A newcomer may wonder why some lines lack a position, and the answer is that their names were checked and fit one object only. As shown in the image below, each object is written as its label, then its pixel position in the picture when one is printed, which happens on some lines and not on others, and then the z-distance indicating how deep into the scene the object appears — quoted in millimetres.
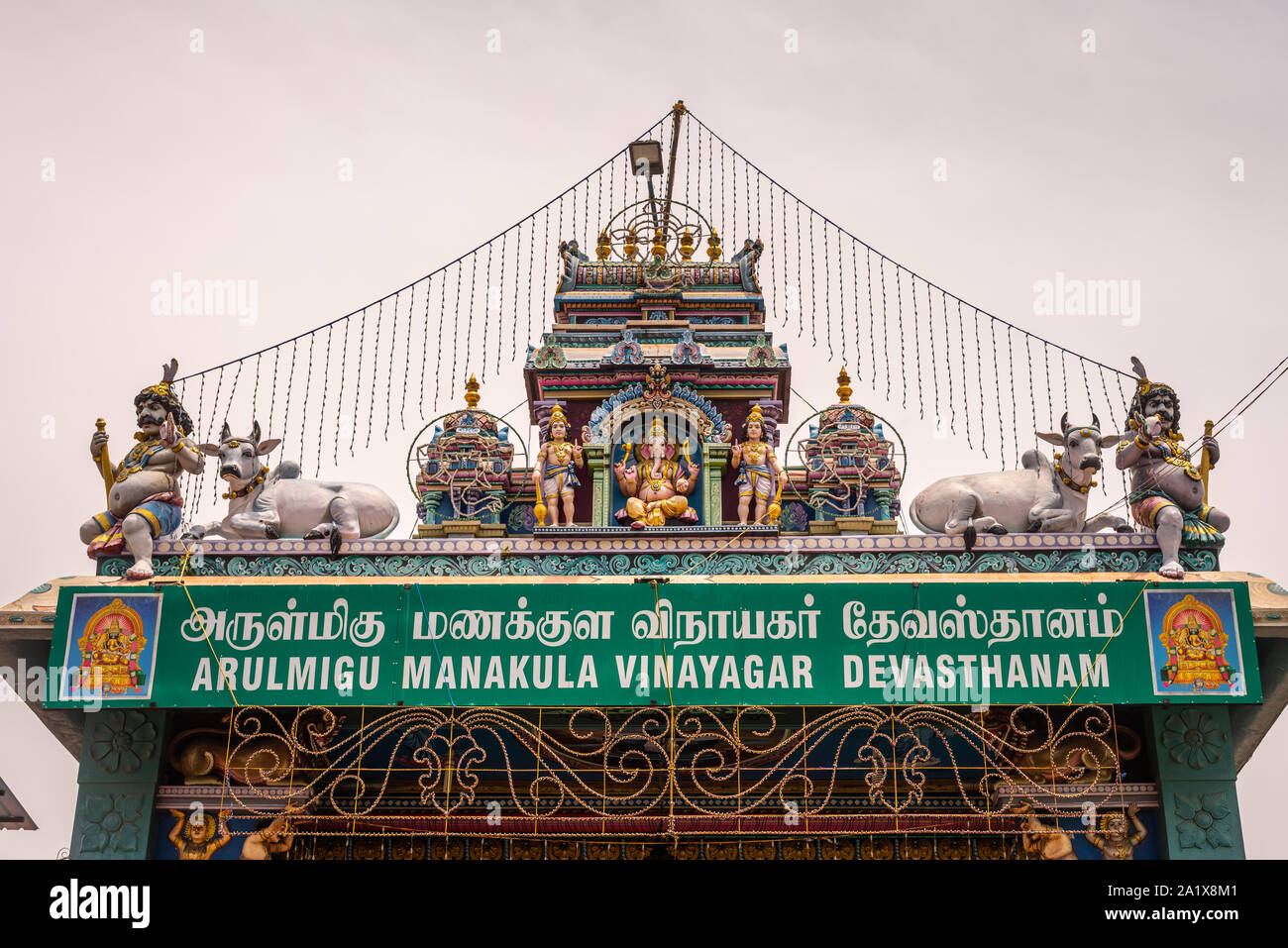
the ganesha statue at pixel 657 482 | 19156
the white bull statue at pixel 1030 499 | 18125
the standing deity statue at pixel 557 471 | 19266
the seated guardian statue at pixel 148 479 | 17766
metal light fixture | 23203
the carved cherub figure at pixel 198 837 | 16750
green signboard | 16328
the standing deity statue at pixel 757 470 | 19172
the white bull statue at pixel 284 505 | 18328
